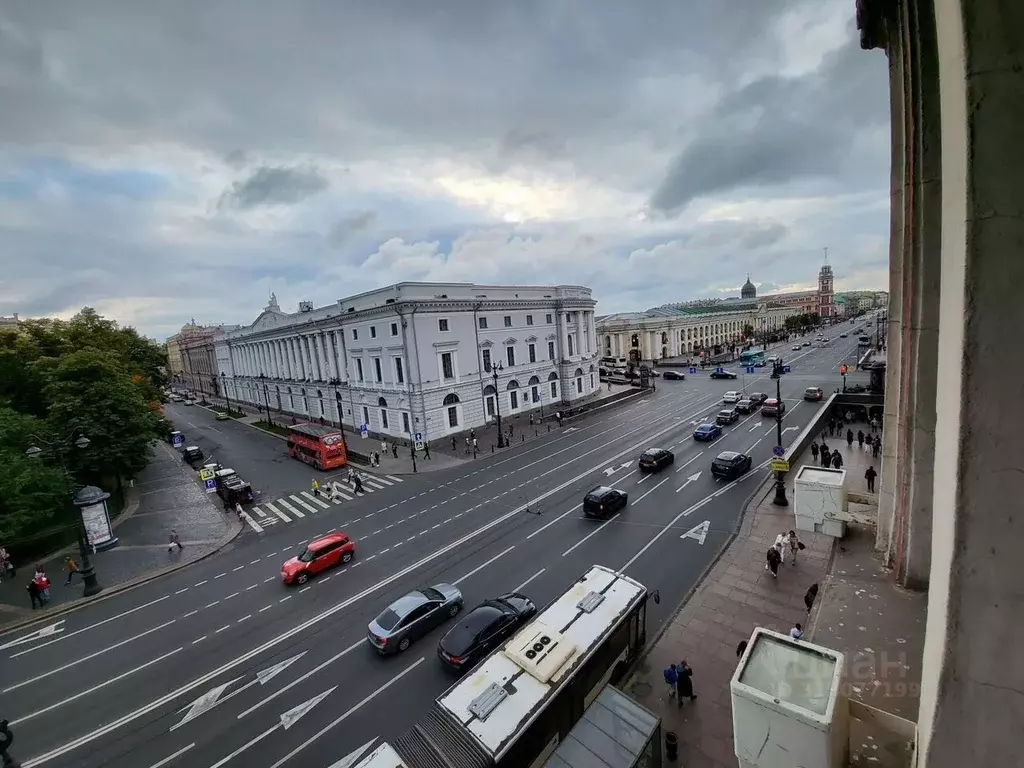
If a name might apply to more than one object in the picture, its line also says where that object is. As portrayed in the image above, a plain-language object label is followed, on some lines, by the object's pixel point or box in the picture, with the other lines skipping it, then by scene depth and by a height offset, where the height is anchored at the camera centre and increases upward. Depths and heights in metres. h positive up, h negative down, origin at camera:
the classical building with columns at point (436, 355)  37.38 -2.10
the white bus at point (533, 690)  7.88 -6.81
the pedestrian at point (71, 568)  19.47 -8.38
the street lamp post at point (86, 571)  18.14 -7.95
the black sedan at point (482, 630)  11.91 -7.99
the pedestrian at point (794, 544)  15.55 -8.07
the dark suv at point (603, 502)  20.72 -8.20
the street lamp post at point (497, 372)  35.16 -3.91
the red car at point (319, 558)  17.53 -8.22
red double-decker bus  33.22 -7.54
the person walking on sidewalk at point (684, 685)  10.27 -8.14
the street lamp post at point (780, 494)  19.80 -8.08
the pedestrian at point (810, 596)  12.60 -7.97
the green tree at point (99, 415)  26.66 -2.99
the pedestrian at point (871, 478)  20.19 -7.89
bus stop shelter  7.44 -6.90
